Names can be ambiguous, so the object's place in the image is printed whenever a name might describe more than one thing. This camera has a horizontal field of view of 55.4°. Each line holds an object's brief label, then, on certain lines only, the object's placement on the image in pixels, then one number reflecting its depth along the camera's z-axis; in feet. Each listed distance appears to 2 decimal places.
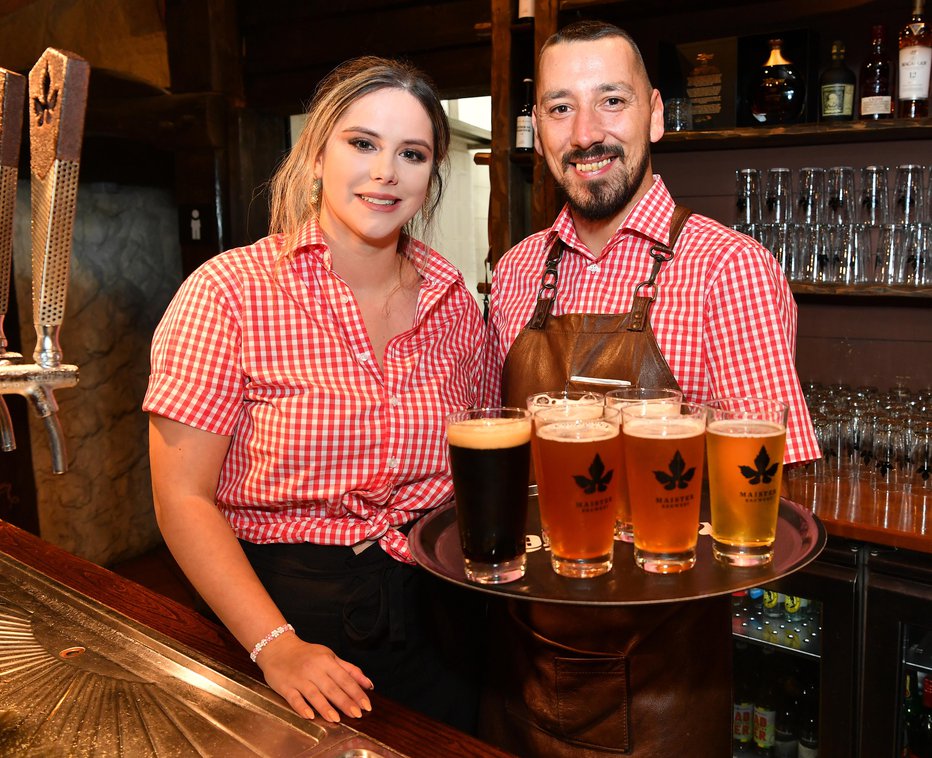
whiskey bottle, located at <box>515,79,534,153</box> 11.10
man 5.17
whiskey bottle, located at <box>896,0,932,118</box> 8.74
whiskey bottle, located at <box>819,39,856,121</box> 9.32
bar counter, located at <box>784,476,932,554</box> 7.45
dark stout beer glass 3.61
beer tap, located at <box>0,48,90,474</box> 3.15
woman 4.91
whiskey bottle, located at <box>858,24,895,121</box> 8.97
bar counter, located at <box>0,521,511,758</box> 3.64
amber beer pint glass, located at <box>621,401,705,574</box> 3.53
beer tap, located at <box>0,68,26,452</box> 3.34
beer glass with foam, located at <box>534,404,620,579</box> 3.52
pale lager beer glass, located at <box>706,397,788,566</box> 3.60
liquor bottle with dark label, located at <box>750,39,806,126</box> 9.63
